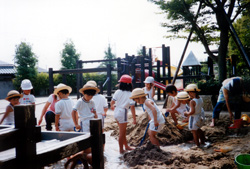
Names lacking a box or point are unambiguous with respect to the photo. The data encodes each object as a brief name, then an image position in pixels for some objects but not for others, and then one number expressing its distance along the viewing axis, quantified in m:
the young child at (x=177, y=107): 5.63
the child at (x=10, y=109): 4.37
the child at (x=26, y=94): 4.98
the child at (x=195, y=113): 4.52
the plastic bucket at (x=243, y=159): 2.94
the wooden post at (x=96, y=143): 2.20
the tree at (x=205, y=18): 9.59
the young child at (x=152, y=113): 4.12
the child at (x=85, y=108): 3.88
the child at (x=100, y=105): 4.54
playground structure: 11.90
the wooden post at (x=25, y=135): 1.51
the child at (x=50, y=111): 5.02
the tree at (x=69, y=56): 33.38
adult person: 5.43
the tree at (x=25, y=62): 30.47
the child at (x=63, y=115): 4.17
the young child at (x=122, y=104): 4.55
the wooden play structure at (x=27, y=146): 1.49
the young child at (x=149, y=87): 6.59
